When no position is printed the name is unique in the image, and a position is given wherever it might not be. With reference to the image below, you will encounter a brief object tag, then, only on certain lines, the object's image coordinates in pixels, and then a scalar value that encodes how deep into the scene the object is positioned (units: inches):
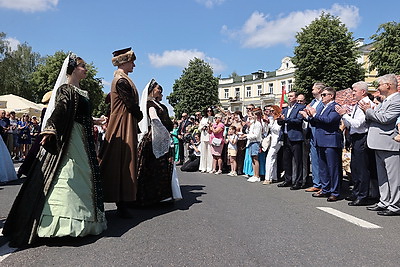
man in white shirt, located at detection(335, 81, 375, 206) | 239.0
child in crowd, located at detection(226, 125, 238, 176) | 417.0
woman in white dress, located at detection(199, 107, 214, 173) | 458.9
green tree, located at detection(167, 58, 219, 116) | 2329.0
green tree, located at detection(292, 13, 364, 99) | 1332.4
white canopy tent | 866.1
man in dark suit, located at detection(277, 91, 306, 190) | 303.1
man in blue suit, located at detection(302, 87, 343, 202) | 254.5
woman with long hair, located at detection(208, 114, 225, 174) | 435.8
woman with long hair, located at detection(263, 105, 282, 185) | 350.9
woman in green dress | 140.9
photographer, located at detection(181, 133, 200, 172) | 465.5
